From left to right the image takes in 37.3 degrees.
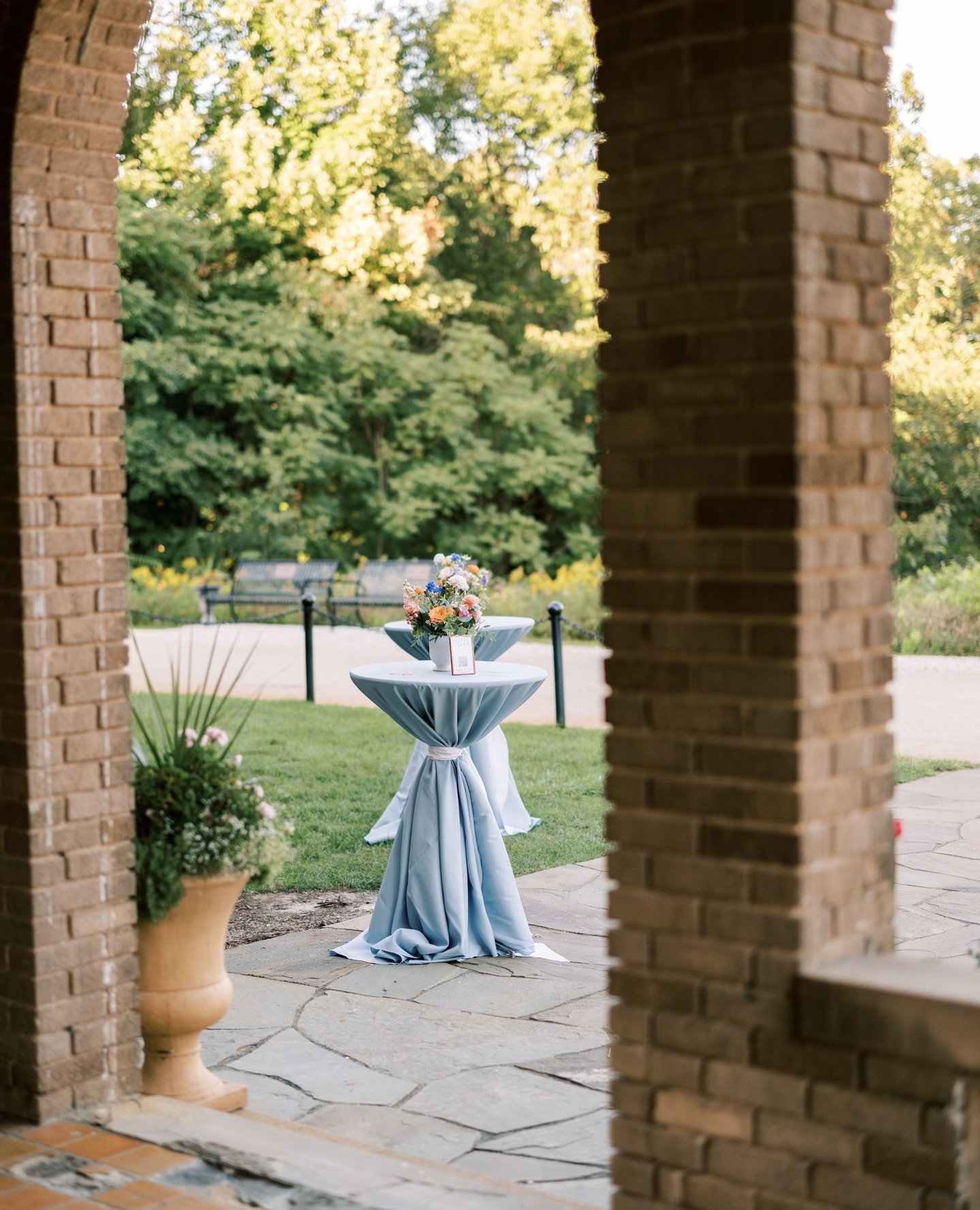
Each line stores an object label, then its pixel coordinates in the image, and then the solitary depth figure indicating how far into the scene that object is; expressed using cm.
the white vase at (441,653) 699
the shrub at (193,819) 418
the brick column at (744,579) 260
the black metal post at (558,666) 1208
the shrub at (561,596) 1906
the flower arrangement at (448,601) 705
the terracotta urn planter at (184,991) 427
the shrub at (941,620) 1655
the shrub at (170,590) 2138
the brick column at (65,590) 397
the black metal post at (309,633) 1370
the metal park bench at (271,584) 2069
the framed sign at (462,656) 687
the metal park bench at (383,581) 1980
